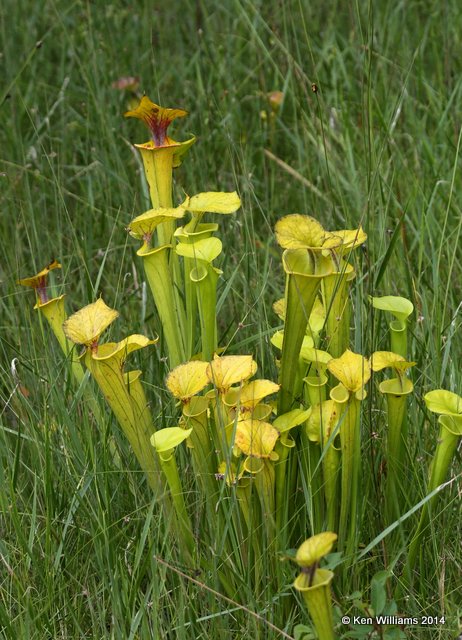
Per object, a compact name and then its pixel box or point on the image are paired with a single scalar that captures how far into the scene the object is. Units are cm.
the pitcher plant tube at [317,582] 228
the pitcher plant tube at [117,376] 256
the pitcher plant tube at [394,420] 256
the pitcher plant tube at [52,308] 276
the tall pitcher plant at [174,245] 257
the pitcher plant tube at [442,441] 252
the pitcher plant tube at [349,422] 252
